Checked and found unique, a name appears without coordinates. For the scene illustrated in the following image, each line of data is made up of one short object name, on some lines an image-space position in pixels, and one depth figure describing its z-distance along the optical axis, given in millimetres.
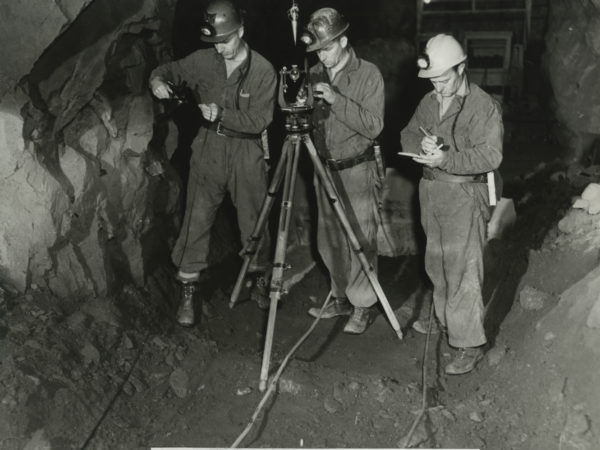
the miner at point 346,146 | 4754
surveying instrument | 4473
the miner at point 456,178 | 4309
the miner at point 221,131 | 4906
